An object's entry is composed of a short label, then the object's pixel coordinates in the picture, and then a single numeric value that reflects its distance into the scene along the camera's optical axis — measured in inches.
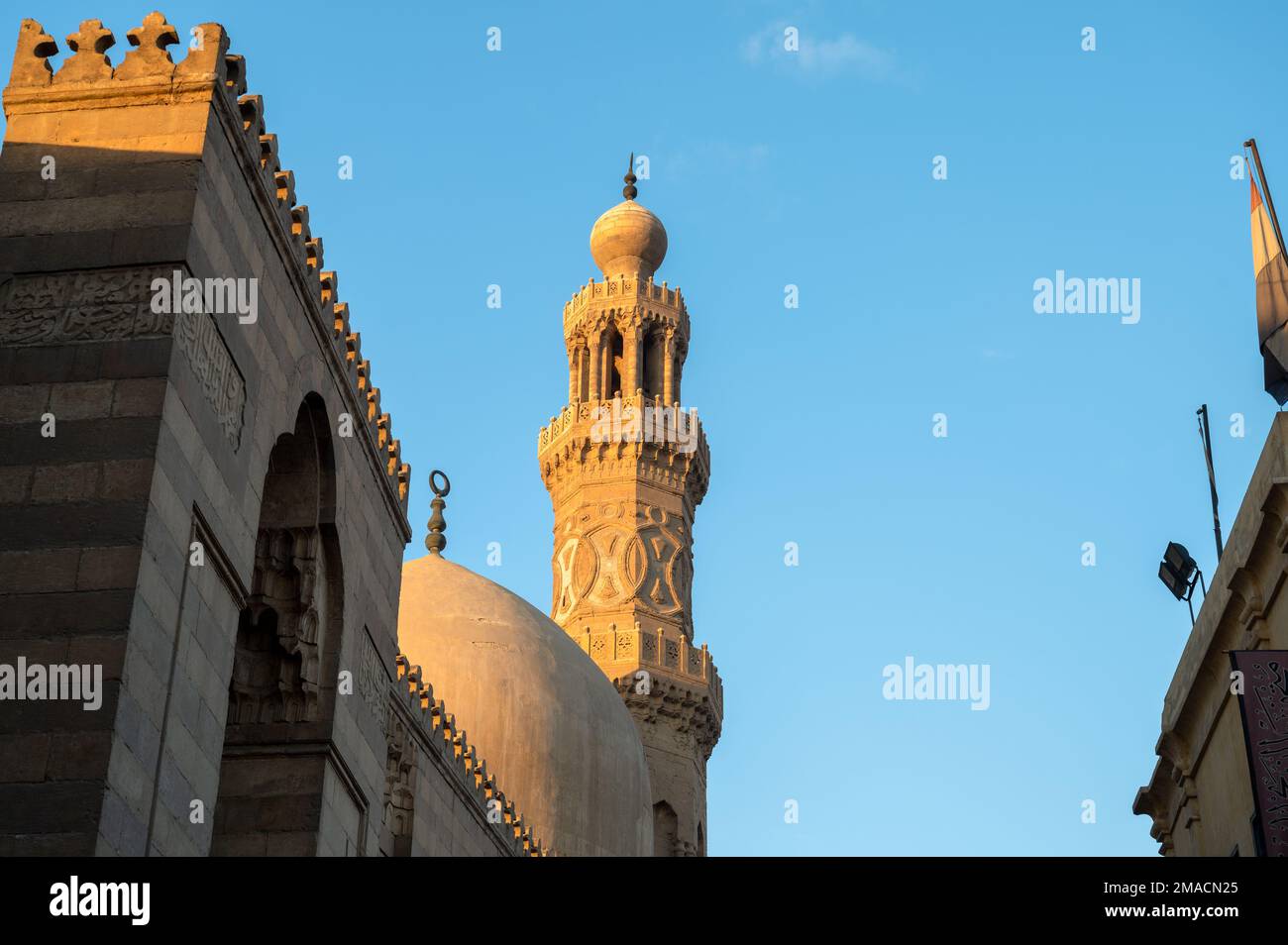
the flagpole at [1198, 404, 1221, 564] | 669.5
